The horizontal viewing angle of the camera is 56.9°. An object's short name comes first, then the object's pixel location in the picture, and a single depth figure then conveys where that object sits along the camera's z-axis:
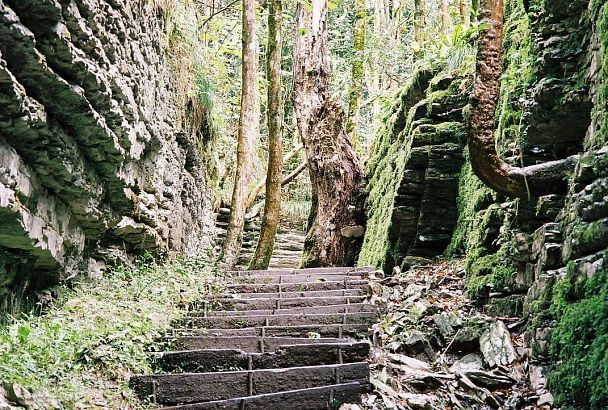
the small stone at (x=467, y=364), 5.14
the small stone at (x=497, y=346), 5.04
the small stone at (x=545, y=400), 4.20
